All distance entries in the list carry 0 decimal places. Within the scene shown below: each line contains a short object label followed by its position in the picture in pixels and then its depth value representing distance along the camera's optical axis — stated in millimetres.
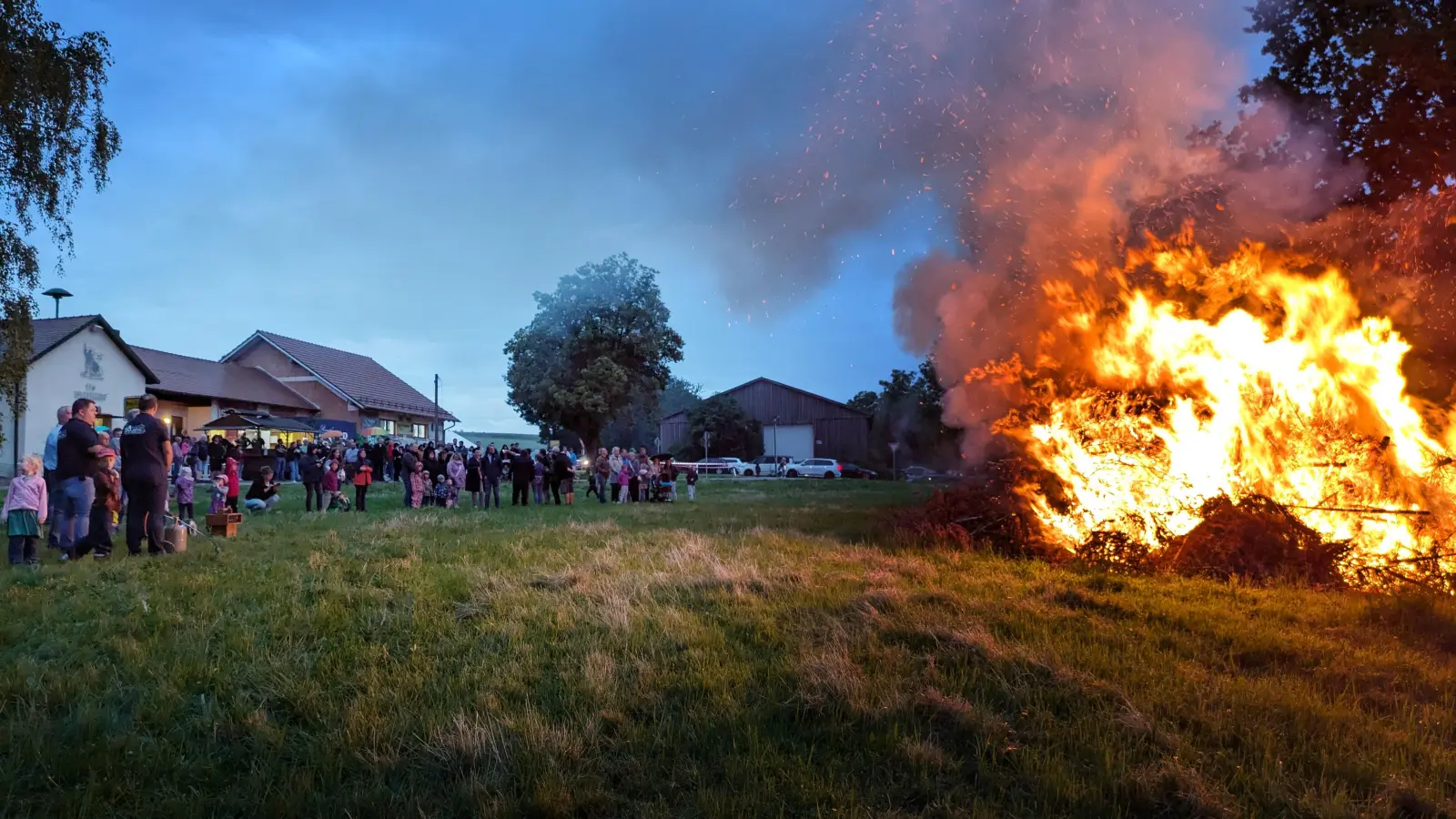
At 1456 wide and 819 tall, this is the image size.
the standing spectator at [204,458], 26484
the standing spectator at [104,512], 9977
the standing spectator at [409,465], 18875
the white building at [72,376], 27469
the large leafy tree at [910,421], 49125
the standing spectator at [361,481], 18391
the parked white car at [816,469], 47812
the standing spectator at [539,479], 21906
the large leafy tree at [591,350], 39000
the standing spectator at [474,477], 20552
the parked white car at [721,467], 51156
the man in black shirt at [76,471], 9586
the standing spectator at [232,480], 15055
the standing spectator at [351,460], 19411
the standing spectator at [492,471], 19531
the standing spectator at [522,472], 20859
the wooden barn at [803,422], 56562
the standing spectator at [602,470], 22891
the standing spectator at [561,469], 21250
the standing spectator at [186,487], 13211
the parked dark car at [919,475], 45406
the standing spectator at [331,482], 18906
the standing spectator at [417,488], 19203
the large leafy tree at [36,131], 13523
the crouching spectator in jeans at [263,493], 17422
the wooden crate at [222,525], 12477
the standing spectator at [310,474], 18234
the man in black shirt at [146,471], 9698
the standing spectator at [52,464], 9914
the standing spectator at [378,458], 28328
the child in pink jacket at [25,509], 9266
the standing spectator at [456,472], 20266
